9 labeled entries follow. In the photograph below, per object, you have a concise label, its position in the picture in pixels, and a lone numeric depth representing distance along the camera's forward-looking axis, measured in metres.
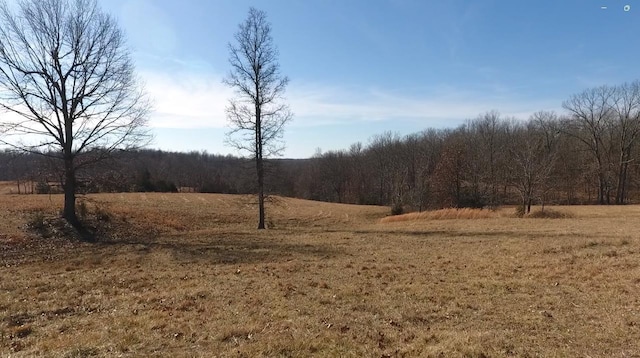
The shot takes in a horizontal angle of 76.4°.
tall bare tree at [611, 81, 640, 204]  58.42
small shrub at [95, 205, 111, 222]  24.46
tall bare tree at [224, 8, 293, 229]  23.81
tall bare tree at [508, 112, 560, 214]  35.25
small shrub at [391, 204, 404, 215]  39.95
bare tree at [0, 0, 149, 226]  18.45
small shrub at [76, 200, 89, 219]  23.39
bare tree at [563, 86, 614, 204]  60.94
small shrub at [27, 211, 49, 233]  19.34
